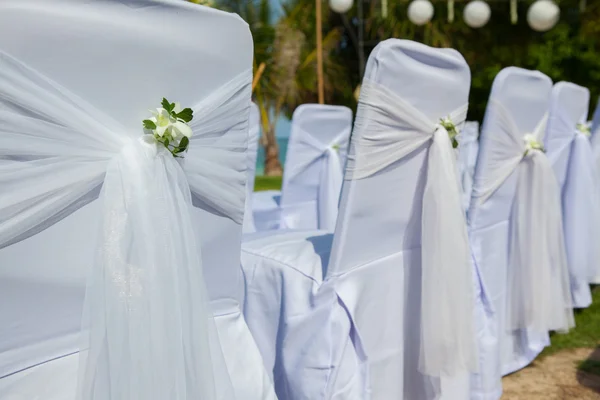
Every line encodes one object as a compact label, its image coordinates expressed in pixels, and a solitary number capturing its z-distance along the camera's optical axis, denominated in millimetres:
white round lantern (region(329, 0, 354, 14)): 9344
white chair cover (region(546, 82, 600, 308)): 3133
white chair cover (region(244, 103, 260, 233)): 2648
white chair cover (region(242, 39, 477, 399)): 1622
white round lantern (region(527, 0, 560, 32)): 8484
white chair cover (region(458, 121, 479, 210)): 4656
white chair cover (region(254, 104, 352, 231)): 3232
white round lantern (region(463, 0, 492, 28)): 9094
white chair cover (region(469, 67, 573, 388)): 2205
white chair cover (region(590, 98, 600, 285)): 3514
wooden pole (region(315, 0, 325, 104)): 8952
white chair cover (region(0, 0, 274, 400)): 961
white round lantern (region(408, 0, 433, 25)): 9109
